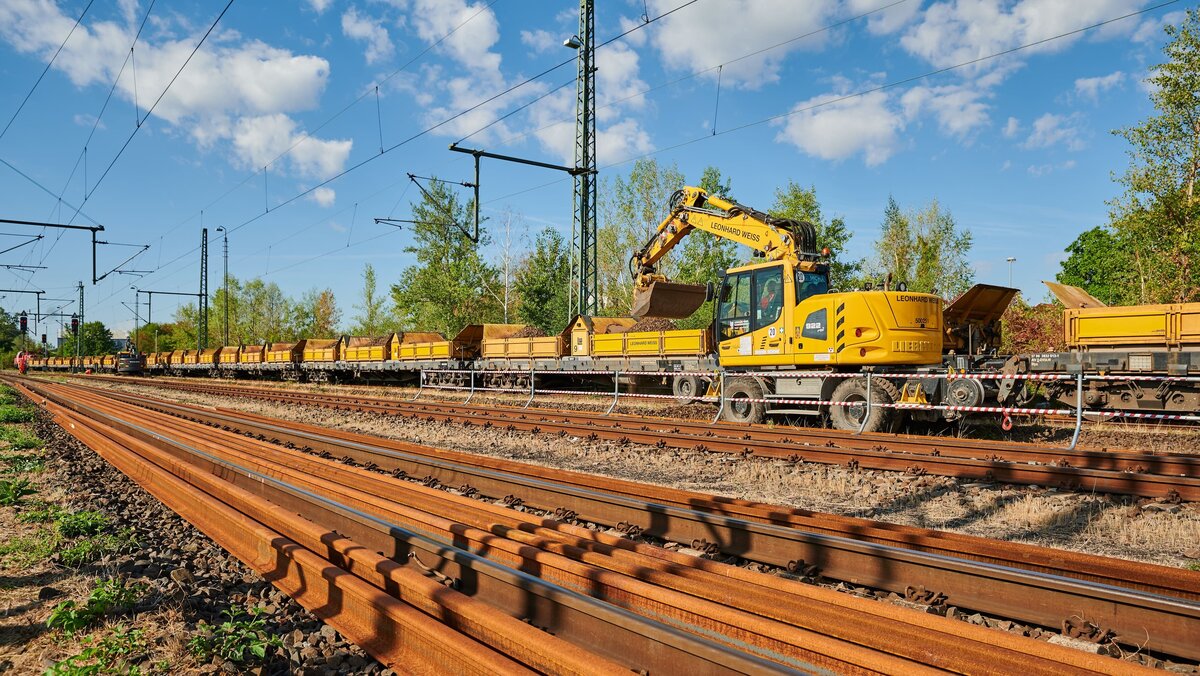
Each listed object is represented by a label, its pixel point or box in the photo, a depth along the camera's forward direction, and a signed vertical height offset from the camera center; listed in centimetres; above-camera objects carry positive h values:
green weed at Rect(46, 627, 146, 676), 309 -145
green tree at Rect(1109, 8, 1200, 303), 2041 +538
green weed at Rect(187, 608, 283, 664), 334 -146
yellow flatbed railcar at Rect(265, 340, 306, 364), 3875 +20
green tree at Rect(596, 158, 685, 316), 4544 +868
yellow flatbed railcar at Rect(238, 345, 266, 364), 4251 +16
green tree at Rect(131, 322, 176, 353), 9819 +316
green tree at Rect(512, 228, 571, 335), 3856 +369
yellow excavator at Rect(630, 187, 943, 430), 1175 +55
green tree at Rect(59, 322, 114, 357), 9194 +226
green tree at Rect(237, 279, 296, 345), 7425 +472
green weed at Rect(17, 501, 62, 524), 658 -155
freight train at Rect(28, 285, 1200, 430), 1164 -32
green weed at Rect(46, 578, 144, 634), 377 -145
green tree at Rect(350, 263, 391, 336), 6039 +386
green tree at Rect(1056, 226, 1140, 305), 6203 +909
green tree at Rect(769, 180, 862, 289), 3950 +798
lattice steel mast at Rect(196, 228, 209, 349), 5116 +585
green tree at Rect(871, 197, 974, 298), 4291 +654
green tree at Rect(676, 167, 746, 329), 3978 +577
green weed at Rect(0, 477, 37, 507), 745 -154
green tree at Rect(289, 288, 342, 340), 7362 +432
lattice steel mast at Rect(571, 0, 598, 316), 2148 +686
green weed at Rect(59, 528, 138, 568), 520 -153
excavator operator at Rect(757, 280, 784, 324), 1299 +102
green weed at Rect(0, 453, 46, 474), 962 -159
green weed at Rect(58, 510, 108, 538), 595 -149
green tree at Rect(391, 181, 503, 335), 4362 +476
